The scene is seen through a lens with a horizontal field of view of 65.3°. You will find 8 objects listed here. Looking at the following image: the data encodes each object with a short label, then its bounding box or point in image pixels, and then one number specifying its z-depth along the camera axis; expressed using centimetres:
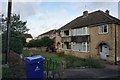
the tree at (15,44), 1390
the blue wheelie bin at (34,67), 467
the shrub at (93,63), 872
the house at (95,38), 1111
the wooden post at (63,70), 510
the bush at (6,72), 591
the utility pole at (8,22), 810
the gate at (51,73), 606
